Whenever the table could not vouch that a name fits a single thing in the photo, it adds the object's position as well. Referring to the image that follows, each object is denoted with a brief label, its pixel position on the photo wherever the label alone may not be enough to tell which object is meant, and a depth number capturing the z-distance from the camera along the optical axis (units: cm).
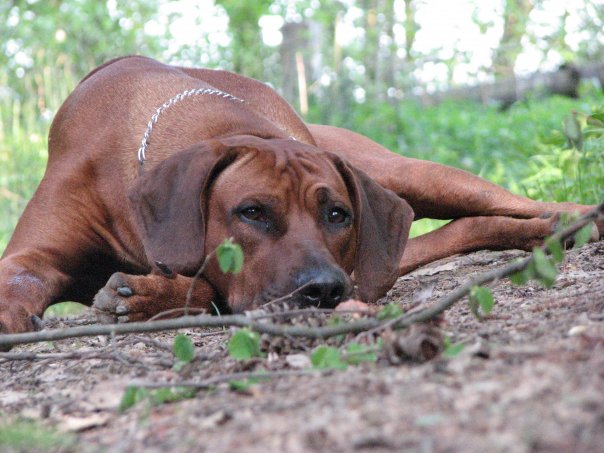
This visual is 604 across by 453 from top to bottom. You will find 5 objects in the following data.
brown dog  322
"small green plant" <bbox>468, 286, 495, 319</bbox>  210
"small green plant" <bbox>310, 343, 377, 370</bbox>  199
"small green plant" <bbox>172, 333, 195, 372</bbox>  226
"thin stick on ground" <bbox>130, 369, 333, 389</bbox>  194
